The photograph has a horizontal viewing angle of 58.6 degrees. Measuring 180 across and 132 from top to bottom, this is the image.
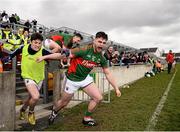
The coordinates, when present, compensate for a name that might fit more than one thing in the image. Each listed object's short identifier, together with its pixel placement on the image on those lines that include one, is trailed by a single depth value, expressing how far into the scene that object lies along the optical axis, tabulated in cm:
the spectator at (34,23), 1057
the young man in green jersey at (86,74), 352
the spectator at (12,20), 939
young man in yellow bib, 347
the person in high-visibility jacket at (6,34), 725
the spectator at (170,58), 1544
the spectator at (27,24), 972
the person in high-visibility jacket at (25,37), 674
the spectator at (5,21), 865
